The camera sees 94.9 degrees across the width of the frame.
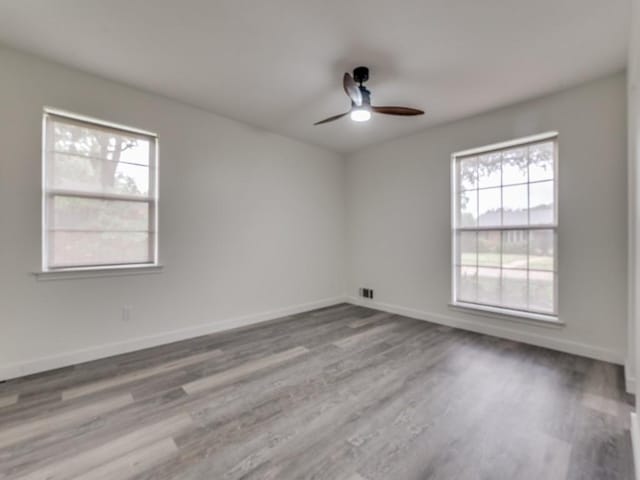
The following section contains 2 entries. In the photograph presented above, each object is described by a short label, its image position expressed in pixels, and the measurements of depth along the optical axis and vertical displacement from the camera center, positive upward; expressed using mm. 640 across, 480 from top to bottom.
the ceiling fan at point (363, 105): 2586 +1212
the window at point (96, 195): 2652 +421
